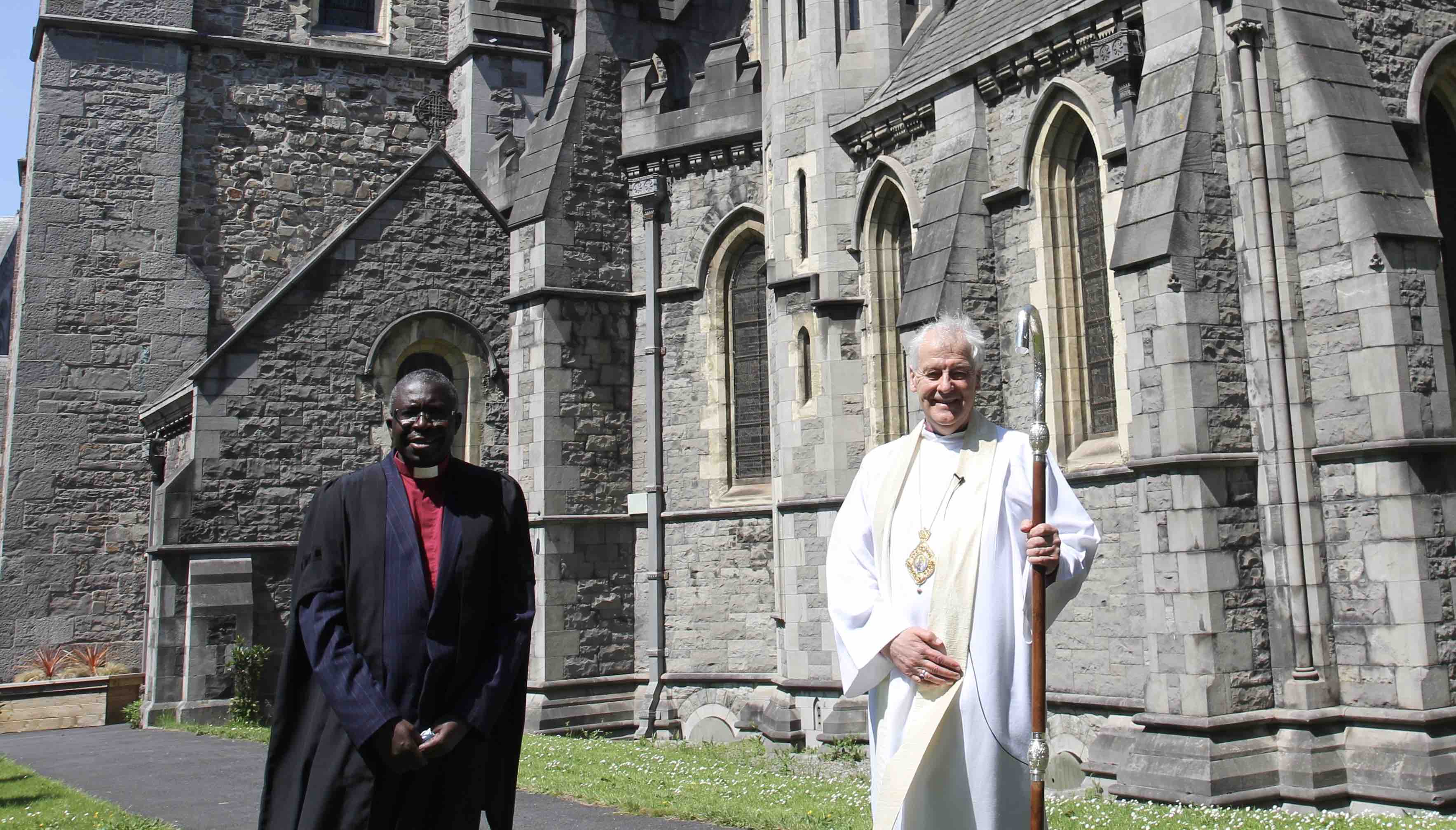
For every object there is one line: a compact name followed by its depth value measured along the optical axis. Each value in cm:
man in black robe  386
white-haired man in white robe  390
